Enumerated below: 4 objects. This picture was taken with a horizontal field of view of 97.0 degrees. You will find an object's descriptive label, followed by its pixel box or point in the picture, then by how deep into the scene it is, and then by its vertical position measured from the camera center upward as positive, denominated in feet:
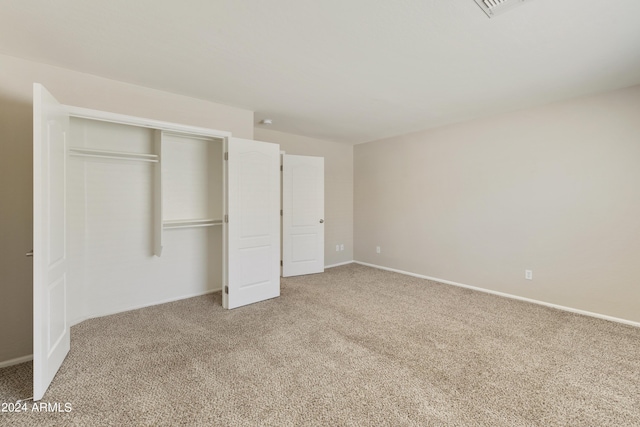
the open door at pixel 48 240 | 5.78 -0.59
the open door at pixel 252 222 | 10.94 -0.36
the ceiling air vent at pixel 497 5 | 5.56 +4.13
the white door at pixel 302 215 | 15.65 -0.12
